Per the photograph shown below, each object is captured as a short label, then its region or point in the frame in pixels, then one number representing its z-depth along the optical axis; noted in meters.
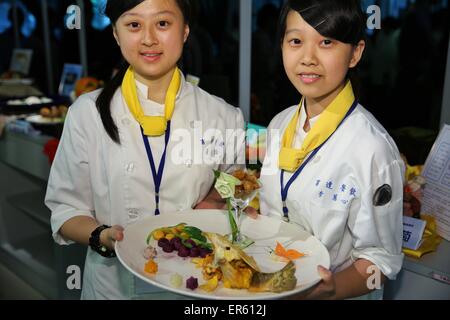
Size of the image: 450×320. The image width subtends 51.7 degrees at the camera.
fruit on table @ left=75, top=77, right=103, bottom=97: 1.81
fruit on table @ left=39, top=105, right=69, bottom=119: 1.92
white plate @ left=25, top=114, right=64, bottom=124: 1.85
